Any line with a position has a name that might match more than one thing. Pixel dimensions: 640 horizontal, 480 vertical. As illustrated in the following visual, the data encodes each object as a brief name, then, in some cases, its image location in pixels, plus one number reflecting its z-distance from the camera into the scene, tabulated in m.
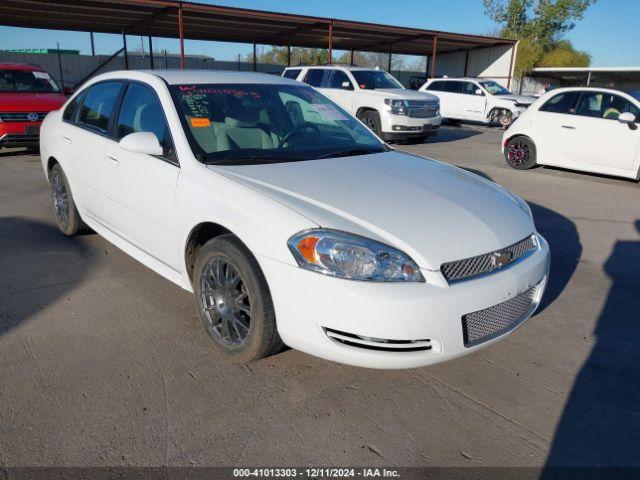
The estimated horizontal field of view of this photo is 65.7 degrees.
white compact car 8.09
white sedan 2.34
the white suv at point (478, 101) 17.42
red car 9.20
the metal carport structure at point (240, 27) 16.28
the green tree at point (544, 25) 44.20
